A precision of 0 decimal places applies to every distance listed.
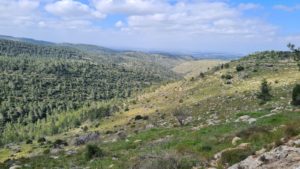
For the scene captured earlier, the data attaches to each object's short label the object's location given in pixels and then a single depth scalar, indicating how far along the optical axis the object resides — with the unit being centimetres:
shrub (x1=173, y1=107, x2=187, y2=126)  4039
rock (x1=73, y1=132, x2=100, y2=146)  4702
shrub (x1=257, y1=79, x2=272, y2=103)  4334
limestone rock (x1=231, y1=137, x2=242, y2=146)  1800
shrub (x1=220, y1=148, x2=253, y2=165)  1443
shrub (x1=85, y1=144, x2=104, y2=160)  2300
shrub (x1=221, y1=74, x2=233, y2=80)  7516
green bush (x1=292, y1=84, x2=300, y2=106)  3104
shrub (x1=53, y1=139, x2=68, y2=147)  5117
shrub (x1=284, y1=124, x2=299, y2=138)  1561
